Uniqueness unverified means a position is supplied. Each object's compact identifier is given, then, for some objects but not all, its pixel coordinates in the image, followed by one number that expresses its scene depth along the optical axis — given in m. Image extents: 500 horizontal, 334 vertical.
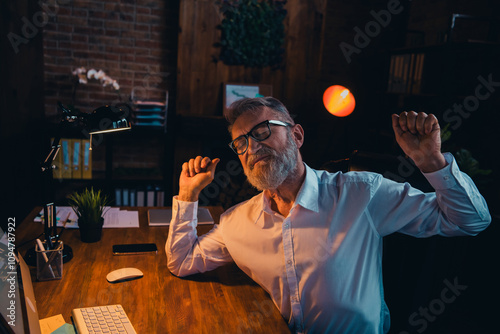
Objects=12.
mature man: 1.26
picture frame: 3.92
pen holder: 1.43
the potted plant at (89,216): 1.76
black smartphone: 1.69
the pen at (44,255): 1.43
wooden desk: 1.23
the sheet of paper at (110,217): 2.00
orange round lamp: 2.52
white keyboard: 1.14
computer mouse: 1.45
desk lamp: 1.54
